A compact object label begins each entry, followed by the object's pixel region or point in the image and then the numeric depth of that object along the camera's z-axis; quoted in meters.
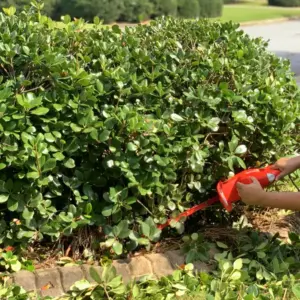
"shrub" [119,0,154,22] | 22.47
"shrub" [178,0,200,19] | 24.08
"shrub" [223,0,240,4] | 39.97
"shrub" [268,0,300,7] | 37.84
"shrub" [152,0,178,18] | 23.28
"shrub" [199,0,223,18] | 25.66
